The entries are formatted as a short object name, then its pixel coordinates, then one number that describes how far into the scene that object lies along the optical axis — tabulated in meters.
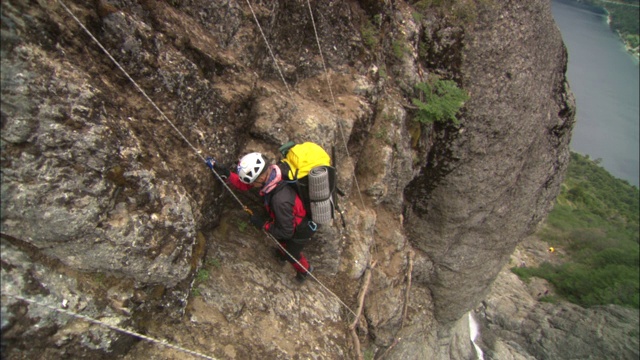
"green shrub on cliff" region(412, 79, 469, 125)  8.47
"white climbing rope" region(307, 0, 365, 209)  6.80
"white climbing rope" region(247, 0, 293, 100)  5.64
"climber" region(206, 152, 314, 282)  4.93
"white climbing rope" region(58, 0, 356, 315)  3.64
